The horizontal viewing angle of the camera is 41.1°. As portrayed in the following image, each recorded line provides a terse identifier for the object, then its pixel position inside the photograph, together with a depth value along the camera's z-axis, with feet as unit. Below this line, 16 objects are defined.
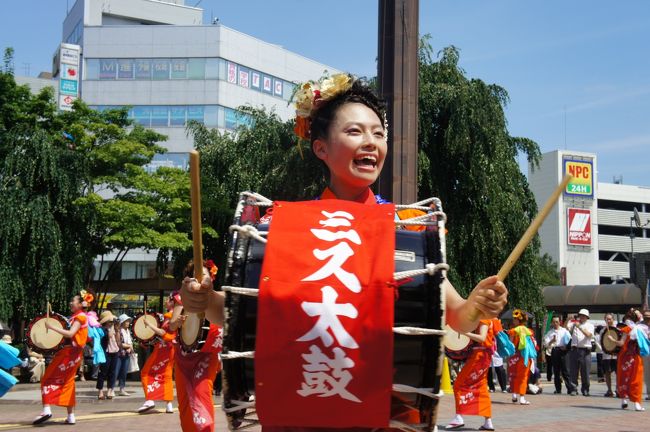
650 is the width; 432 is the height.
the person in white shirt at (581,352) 61.87
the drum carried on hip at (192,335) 25.36
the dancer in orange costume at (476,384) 35.50
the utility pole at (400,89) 25.30
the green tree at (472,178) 65.31
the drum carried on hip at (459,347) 28.68
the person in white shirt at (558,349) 63.41
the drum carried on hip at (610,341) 54.03
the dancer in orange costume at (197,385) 25.55
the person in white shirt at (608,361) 56.13
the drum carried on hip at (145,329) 45.83
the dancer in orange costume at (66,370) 37.17
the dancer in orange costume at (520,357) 53.01
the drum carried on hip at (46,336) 38.65
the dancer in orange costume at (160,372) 41.47
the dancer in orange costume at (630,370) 48.85
